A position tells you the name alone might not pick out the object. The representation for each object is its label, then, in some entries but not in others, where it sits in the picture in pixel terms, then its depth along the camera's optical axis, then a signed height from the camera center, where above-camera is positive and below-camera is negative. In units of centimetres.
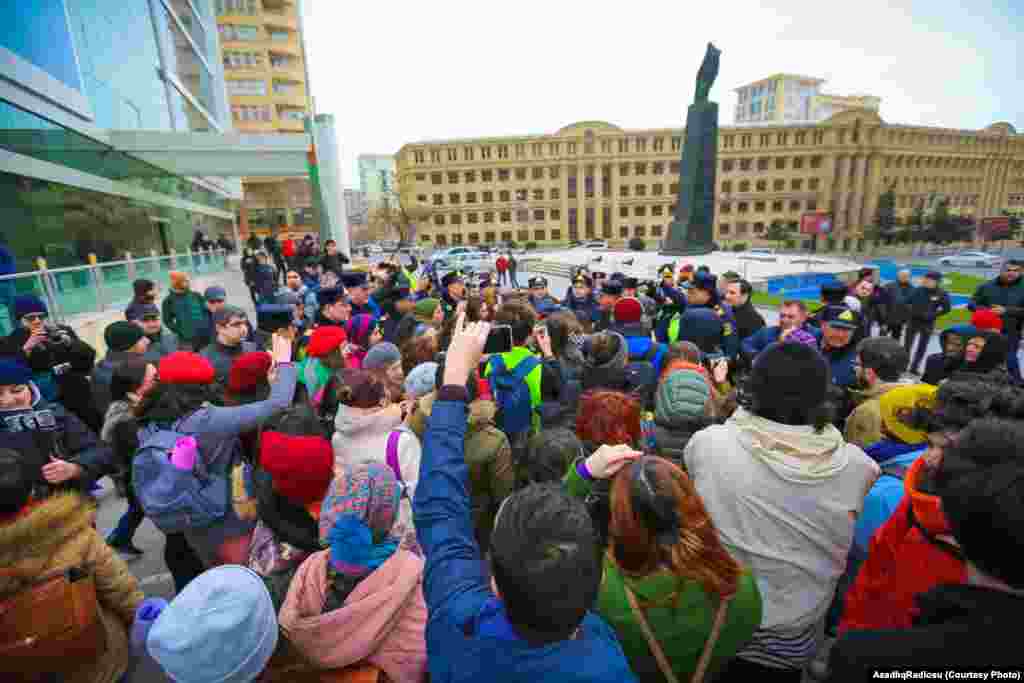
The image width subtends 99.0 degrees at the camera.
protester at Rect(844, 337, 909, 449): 259 -96
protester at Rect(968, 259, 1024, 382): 583 -102
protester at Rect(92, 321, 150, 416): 372 -82
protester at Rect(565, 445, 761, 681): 125 -98
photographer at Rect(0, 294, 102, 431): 365 -92
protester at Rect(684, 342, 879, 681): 150 -90
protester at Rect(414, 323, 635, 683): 90 -81
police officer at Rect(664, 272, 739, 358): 451 -93
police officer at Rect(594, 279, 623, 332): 593 -81
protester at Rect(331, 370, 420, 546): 214 -92
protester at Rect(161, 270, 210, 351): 582 -80
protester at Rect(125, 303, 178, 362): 456 -87
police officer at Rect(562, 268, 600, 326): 696 -100
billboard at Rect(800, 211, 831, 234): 2677 +49
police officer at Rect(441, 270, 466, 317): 668 -71
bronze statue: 2366 +859
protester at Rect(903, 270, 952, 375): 718 -129
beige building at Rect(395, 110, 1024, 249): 6494 +875
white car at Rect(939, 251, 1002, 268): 2846 -224
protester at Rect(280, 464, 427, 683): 132 -106
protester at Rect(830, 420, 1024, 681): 88 -77
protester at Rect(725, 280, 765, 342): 518 -91
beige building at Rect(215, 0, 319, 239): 4397 +1749
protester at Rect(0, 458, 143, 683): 140 -103
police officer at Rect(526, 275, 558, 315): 652 -93
